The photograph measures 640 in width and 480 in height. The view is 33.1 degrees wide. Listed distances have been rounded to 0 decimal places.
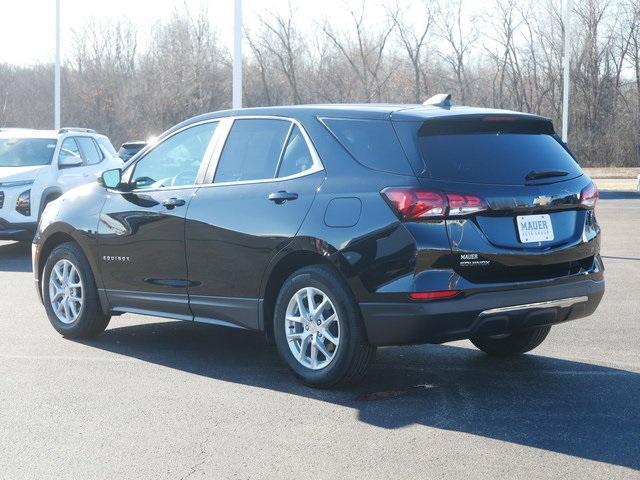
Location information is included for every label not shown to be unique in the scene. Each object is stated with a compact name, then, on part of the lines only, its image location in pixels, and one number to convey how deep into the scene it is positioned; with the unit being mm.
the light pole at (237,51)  20234
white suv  14867
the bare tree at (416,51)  55312
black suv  5992
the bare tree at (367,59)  56500
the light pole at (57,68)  36156
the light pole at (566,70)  35219
